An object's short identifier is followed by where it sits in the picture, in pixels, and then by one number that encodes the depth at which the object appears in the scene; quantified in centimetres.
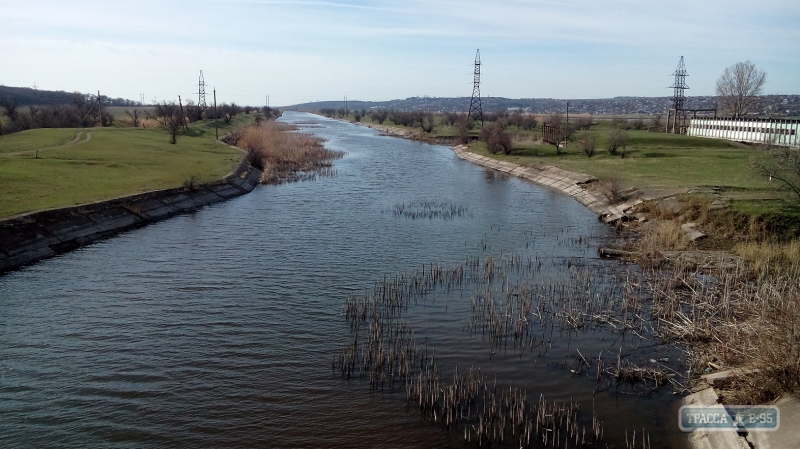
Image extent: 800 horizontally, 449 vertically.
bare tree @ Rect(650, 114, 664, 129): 10632
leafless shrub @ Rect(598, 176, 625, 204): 3901
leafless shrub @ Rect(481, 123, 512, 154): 7088
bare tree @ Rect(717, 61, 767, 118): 9831
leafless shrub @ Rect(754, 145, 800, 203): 2577
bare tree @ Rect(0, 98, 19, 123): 7304
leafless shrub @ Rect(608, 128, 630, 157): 6258
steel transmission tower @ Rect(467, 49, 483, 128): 11119
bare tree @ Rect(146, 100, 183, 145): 6896
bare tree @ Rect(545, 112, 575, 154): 7038
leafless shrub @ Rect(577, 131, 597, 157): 6228
